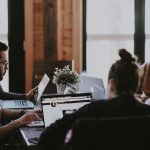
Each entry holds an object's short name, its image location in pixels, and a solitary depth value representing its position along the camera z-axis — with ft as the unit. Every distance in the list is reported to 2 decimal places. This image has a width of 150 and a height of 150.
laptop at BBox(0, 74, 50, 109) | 13.18
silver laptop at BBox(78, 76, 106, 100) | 13.39
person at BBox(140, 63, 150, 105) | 10.65
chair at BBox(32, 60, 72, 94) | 17.74
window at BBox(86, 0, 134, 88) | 21.13
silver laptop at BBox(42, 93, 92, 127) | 9.68
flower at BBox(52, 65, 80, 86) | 14.02
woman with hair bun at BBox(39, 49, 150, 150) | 6.86
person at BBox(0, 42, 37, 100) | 13.75
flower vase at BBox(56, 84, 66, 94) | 14.09
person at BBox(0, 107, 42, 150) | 9.83
